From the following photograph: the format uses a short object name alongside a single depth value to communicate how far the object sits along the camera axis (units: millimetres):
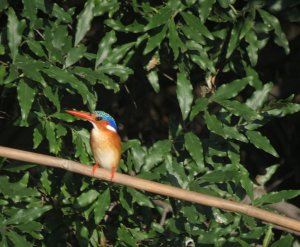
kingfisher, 7648
